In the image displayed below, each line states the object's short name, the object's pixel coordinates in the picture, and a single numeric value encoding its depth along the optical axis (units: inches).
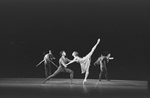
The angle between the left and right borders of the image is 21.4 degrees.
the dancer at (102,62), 540.1
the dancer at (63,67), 524.1
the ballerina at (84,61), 529.0
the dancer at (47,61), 572.7
